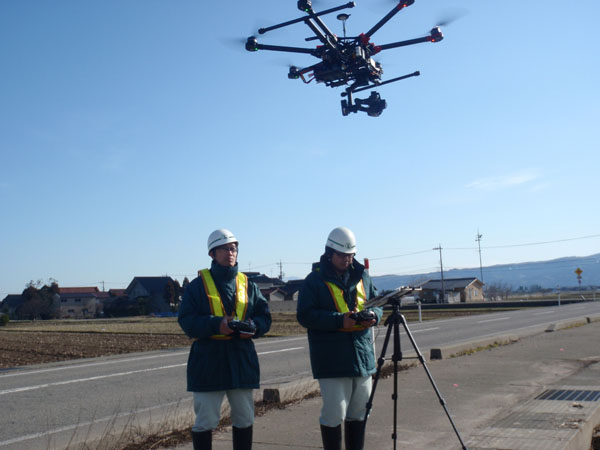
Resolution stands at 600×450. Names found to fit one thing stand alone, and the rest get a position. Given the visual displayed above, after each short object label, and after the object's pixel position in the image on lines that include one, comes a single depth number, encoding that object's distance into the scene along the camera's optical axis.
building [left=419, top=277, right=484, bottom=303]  83.44
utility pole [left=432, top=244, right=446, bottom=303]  81.74
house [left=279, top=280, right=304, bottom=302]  92.19
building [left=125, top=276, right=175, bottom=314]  88.62
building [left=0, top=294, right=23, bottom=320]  109.64
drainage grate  6.98
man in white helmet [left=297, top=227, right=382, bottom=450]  4.45
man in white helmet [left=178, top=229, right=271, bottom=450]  4.20
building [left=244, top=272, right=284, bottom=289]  96.44
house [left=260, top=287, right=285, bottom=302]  87.64
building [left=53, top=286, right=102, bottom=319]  95.38
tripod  4.70
